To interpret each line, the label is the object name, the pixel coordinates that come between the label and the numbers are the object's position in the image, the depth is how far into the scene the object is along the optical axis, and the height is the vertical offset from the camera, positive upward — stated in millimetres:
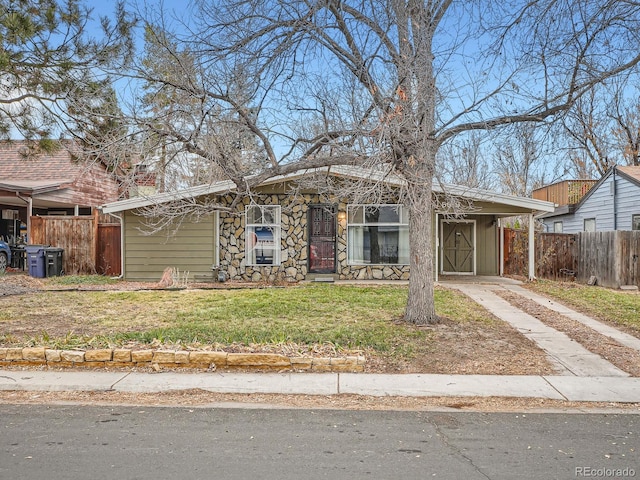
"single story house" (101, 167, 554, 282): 15961 +195
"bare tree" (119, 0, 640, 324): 8102 +2423
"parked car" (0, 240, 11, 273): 17875 -290
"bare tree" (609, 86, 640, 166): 26188 +5735
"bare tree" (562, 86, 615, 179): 28811 +5004
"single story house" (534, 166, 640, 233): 18891 +1714
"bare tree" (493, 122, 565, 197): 28112 +4109
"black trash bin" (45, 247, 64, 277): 16544 -419
